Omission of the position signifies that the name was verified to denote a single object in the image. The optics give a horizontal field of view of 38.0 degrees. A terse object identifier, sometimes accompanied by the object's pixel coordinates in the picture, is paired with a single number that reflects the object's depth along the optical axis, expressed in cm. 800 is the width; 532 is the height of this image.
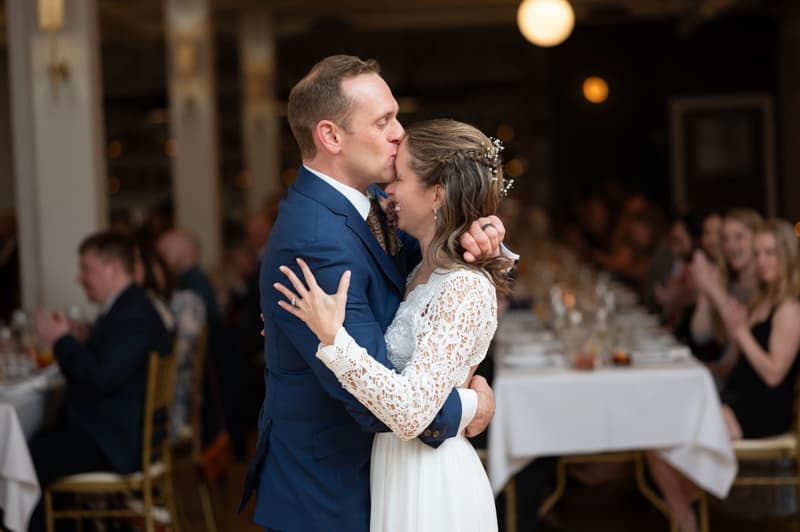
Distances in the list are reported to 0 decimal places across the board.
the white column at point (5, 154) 1753
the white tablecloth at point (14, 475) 427
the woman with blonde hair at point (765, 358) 473
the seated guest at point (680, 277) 672
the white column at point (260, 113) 1386
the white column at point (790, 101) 1427
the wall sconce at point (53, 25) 628
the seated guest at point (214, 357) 632
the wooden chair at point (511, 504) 466
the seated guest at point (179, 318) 540
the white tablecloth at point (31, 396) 453
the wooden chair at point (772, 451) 476
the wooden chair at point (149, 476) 456
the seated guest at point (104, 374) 443
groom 232
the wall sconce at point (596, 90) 1614
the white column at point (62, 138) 639
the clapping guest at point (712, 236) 598
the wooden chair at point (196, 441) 552
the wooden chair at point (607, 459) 470
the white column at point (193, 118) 1052
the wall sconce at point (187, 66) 1050
